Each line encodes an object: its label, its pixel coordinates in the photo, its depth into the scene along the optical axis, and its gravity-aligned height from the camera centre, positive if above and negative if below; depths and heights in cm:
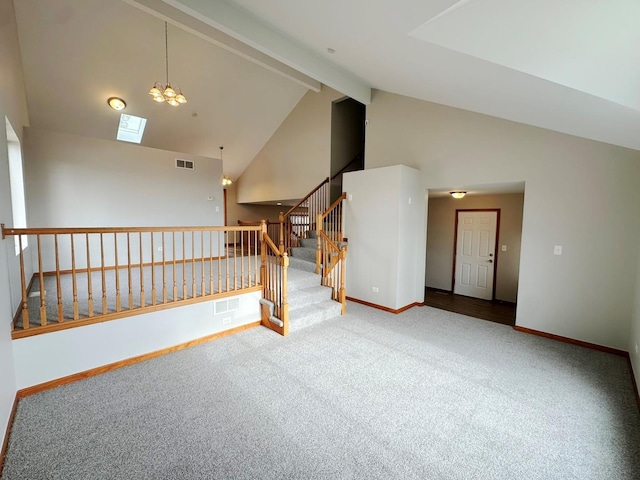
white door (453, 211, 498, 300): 624 -66
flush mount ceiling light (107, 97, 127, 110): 583 +239
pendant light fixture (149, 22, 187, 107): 475 +211
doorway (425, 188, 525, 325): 541 -59
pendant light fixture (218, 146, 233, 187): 959 +135
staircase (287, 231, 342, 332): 425 -125
